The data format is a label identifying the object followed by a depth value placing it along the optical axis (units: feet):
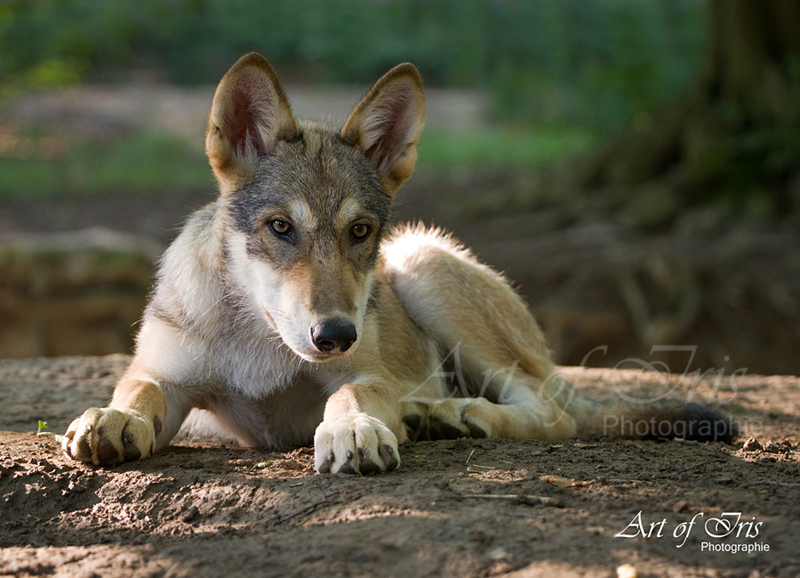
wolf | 24.45
